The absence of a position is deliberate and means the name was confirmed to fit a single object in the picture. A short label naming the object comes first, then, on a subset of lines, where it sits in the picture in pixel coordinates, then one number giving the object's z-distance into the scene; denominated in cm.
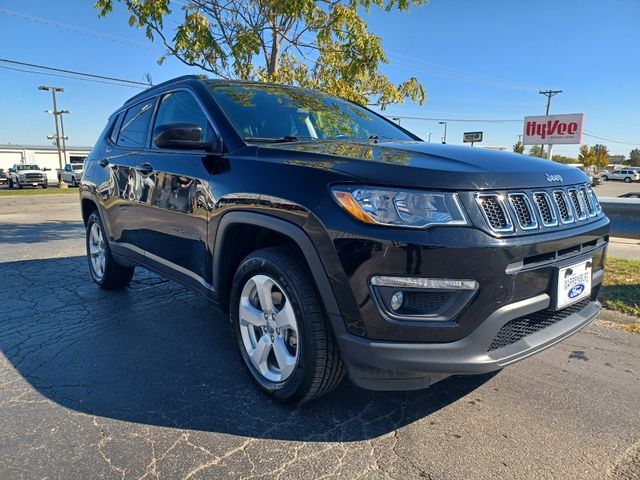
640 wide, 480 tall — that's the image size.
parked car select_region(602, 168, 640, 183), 6212
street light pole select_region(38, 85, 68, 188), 4068
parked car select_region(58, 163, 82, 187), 3481
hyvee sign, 2191
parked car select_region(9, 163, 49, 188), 3342
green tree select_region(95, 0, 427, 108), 620
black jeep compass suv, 193
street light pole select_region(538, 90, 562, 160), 5700
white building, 6059
